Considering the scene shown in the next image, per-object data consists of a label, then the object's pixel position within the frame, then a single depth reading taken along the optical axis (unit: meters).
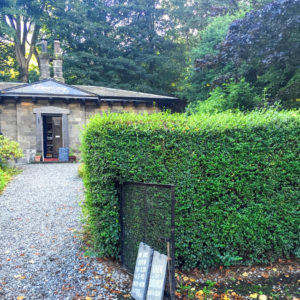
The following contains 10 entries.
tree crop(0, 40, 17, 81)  24.27
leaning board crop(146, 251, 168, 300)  2.61
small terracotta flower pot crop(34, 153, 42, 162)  13.40
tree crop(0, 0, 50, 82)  21.78
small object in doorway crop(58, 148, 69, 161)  13.63
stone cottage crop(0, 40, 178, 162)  13.39
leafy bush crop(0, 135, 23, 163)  10.22
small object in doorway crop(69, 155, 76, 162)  13.88
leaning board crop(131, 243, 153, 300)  2.77
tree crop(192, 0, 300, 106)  7.52
